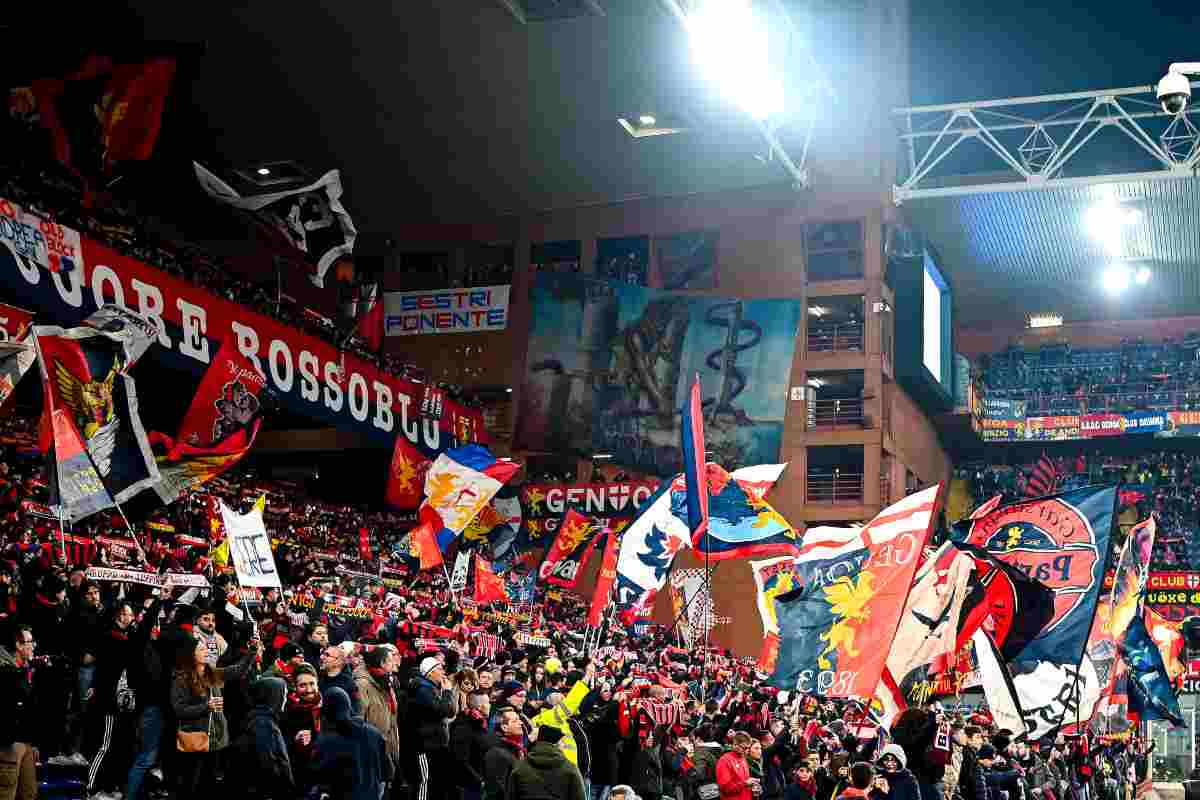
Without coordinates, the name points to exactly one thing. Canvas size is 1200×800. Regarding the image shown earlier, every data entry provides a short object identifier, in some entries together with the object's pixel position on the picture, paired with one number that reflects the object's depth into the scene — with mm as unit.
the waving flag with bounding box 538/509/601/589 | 32844
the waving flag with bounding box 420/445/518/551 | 27078
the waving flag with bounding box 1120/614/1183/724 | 24672
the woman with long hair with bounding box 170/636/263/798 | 10750
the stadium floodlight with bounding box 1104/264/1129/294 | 48531
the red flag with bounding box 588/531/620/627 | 25719
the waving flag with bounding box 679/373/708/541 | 17500
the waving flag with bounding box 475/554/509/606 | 26391
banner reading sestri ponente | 45500
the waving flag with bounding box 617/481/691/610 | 25531
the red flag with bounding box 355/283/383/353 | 40656
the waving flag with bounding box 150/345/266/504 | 19234
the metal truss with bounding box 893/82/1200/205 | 34062
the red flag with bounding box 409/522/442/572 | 24719
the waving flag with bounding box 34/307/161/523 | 14734
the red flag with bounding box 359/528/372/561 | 31028
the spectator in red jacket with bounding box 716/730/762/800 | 13219
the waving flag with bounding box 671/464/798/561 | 24062
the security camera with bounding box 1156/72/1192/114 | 15773
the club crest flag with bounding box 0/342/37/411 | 18000
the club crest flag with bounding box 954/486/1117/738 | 18328
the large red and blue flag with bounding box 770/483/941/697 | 15008
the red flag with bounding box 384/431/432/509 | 31625
